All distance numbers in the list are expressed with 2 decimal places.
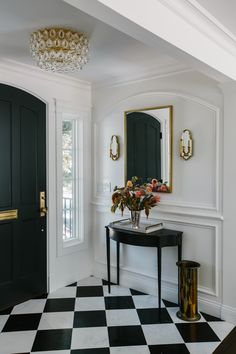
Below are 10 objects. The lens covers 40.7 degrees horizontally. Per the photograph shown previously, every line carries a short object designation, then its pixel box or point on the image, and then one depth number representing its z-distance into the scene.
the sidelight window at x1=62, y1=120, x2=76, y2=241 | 3.86
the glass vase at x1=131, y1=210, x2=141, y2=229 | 3.27
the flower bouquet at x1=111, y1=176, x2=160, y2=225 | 3.24
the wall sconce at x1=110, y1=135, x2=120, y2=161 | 3.79
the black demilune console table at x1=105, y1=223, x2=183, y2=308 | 3.02
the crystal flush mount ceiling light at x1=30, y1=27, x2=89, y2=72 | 2.38
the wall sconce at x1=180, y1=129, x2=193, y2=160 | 3.14
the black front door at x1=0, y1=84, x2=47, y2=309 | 3.16
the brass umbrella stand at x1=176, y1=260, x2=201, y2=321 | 2.95
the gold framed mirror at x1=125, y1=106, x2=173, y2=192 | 3.33
